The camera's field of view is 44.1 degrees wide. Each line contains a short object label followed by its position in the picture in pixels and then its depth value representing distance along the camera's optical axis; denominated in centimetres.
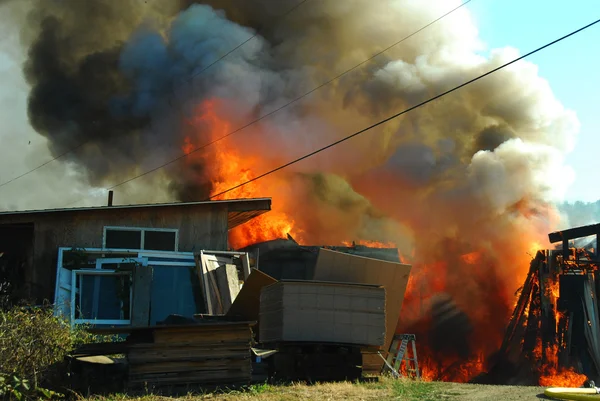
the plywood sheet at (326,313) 1280
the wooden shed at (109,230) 1695
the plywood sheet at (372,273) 1491
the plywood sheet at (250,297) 1455
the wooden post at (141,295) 1658
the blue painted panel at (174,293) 1703
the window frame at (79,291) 1628
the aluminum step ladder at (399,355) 1616
